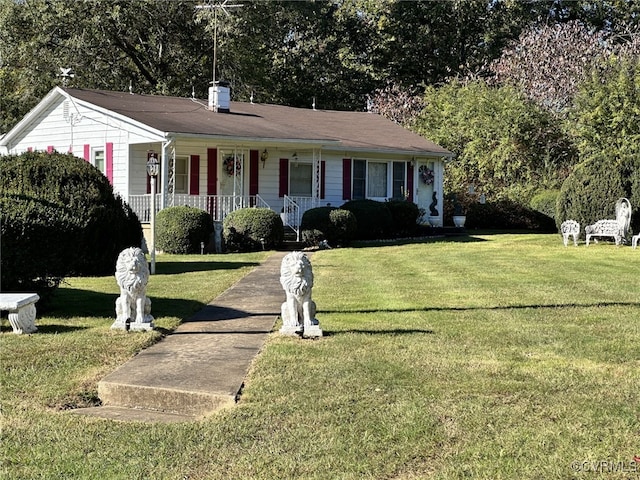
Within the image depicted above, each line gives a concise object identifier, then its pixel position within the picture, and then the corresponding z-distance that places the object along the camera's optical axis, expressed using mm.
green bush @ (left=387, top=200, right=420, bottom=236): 22438
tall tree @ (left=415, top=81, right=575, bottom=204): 27203
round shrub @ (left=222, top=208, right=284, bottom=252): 17750
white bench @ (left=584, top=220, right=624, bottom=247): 18531
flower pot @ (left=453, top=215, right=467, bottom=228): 26172
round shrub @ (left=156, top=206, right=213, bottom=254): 16953
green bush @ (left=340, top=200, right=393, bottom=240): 21109
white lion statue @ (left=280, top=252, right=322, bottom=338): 6840
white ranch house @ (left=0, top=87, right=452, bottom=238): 19891
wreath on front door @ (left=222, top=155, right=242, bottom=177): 21219
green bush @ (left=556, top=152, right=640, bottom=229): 19469
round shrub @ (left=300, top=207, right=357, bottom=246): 18969
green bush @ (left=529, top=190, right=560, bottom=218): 26156
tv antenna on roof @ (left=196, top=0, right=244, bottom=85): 27706
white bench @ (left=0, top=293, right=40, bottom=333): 7155
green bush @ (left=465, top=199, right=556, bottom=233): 27266
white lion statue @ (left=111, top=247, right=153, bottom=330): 7215
